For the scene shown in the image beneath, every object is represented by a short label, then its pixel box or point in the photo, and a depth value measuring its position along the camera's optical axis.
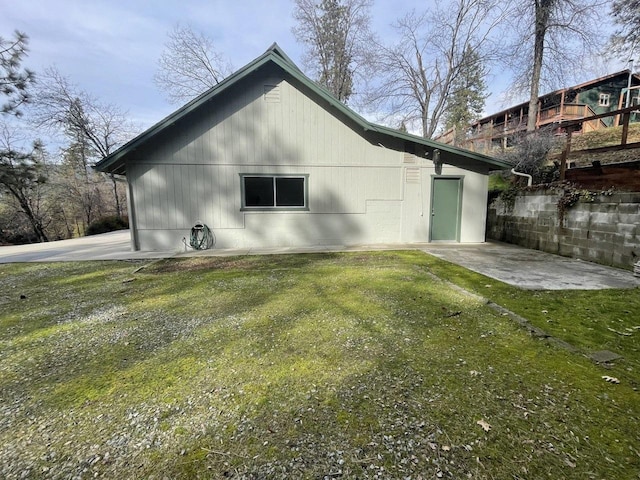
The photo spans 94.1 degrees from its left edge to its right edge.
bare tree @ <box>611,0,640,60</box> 10.17
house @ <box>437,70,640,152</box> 17.66
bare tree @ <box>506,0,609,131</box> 11.25
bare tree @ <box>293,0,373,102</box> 18.11
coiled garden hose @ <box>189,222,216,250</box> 8.39
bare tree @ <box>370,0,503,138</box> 15.84
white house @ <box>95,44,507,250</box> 8.16
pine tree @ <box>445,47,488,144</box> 16.77
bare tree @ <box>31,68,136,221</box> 18.70
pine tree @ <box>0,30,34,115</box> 10.28
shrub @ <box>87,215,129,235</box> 16.53
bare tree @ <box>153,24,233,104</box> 16.88
